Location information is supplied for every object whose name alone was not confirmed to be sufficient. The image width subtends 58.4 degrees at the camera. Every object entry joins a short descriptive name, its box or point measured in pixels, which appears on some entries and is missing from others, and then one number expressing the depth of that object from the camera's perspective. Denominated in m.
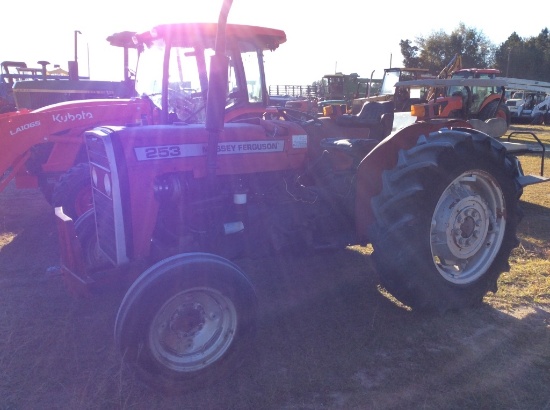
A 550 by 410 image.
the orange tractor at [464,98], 5.46
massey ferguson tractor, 2.83
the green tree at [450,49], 46.31
